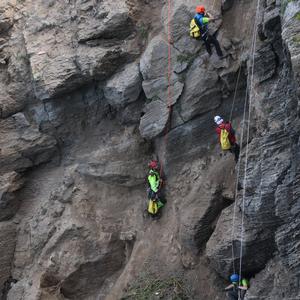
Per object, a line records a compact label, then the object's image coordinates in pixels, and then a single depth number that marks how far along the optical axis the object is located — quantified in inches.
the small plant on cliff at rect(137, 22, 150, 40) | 883.4
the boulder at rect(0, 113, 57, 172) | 954.7
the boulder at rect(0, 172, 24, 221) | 951.6
